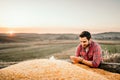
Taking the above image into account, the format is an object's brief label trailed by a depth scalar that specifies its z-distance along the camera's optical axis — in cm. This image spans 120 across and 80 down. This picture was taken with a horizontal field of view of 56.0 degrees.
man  216
